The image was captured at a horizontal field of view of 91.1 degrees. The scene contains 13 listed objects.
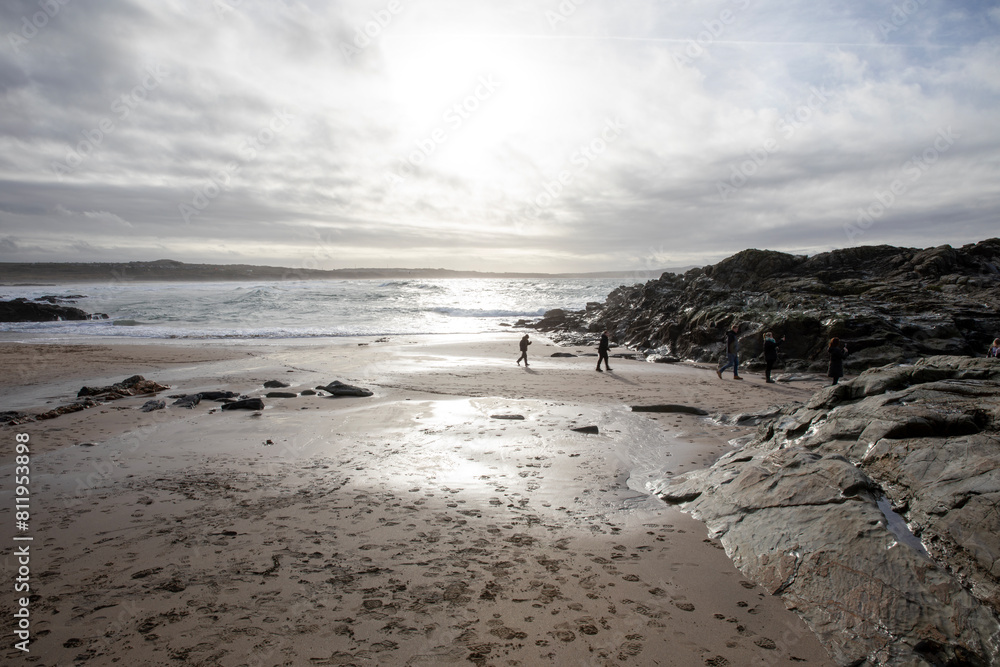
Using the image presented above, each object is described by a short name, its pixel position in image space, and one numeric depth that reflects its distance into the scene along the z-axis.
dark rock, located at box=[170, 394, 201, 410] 10.18
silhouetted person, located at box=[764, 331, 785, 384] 14.27
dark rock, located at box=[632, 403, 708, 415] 10.12
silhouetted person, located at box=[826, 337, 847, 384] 11.88
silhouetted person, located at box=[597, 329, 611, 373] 16.41
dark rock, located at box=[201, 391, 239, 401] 10.91
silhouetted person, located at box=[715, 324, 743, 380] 14.87
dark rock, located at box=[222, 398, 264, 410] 10.00
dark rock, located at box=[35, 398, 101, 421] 9.12
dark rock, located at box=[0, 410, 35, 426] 8.69
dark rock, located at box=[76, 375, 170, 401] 10.95
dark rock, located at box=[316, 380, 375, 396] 11.51
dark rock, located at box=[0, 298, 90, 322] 34.38
